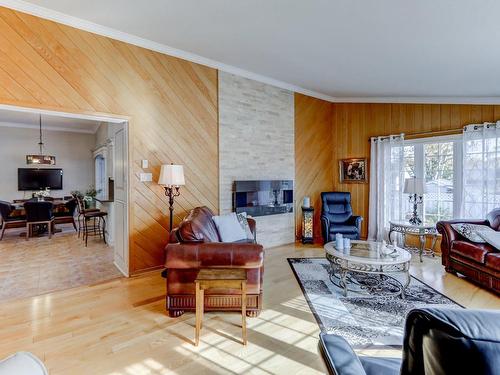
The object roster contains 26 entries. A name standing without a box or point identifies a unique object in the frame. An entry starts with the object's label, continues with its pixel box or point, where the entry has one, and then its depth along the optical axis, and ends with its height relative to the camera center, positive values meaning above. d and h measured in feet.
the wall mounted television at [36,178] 25.27 +0.55
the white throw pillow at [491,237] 10.81 -2.23
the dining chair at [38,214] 19.20 -2.23
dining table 20.49 -1.96
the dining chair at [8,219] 19.30 -2.65
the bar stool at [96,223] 18.24 -2.82
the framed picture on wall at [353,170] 19.54 +0.98
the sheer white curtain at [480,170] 13.85 +0.73
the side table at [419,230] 14.38 -2.59
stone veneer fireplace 15.25 +2.63
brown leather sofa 10.41 -3.08
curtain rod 15.80 +3.13
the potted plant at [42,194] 23.17 -0.92
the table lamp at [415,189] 15.07 -0.32
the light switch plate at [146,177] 12.50 +0.31
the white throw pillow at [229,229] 11.23 -1.94
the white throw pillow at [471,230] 11.60 -2.08
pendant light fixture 23.20 +2.15
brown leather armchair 8.38 -2.62
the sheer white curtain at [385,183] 17.87 +0.03
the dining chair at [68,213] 22.02 -2.43
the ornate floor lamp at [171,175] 11.84 +0.36
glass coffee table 9.73 -3.13
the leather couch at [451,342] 1.92 -1.22
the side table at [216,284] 7.27 -2.76
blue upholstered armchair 15.89 -2.18
